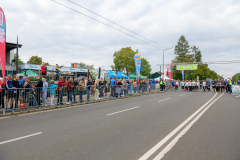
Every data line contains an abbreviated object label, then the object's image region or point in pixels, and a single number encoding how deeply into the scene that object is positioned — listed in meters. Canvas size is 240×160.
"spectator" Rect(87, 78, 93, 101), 13.20
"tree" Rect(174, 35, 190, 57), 68.88
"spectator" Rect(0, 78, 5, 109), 8.59
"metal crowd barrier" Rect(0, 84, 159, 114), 8.84
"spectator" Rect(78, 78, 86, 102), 12.41
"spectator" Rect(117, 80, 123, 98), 16.73
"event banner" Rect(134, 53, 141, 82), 21.36
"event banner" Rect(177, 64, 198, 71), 38.75
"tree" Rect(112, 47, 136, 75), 56.84
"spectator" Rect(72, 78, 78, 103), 12.07
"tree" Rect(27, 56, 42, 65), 63.75
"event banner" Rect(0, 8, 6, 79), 8.55
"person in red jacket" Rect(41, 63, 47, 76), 13.17
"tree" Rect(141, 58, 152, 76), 87.69
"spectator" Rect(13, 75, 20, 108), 8.93
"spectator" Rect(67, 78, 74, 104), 11.61
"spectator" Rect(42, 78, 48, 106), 10.28
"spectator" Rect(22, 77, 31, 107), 9.28
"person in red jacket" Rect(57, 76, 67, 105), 11.04
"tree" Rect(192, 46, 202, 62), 75.12
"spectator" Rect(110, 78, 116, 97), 15.85
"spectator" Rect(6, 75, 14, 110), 8.75
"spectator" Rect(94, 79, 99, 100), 13.79
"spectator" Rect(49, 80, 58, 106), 10.56
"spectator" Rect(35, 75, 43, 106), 9.94
